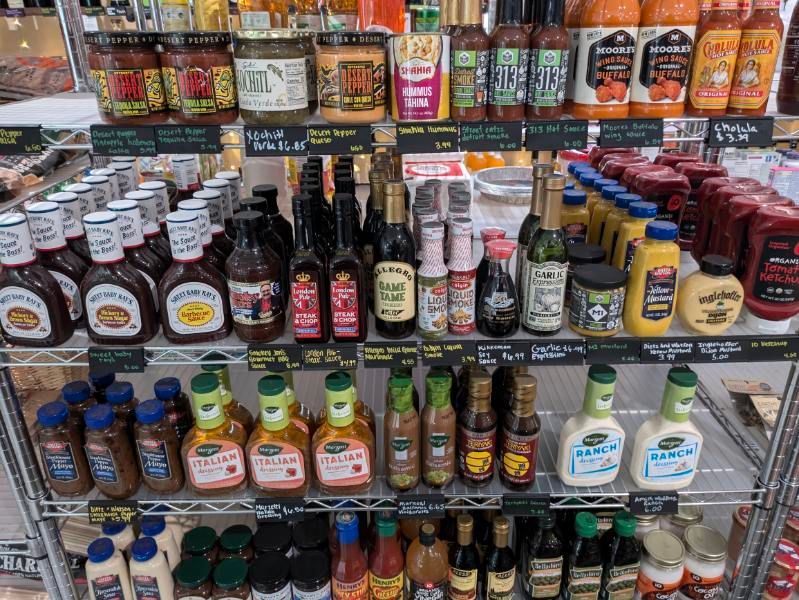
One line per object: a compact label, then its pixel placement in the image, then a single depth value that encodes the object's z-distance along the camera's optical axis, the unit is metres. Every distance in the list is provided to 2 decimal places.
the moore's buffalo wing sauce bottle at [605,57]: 1.16
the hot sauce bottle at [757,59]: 1.17
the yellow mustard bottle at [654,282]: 1.29
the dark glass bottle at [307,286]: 1.28
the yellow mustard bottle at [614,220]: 1.44
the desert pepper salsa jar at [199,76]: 1.15
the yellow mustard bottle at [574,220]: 1.56
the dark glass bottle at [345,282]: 1.25
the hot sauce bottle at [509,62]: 1.16
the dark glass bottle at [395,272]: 1.27
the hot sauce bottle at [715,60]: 1.17
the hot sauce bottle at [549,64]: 1.16
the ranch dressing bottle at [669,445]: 1.45
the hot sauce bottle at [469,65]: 1.15
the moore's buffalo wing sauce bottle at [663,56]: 1.15
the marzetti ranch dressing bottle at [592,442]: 1.45
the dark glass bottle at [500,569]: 1.58
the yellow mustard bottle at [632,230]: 1.36
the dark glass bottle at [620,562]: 1.59
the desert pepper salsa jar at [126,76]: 1.15
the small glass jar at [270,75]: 1.13
